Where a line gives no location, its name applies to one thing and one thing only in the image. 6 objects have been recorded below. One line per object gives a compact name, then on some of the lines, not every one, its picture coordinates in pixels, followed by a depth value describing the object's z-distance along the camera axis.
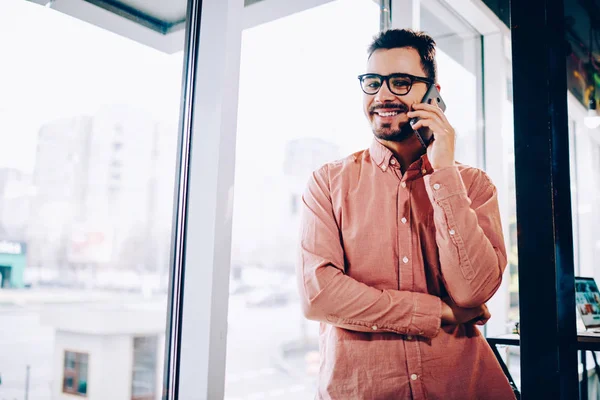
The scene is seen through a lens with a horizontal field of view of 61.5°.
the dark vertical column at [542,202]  0.81
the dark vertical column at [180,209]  1.58
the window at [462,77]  3.32
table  1.60
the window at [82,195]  1.35
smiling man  1.29
